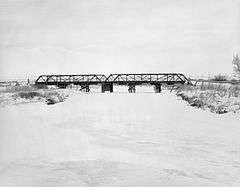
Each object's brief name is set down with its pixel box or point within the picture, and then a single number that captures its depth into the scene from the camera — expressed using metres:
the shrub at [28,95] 24.89
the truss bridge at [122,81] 39.66
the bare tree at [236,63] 38.38
